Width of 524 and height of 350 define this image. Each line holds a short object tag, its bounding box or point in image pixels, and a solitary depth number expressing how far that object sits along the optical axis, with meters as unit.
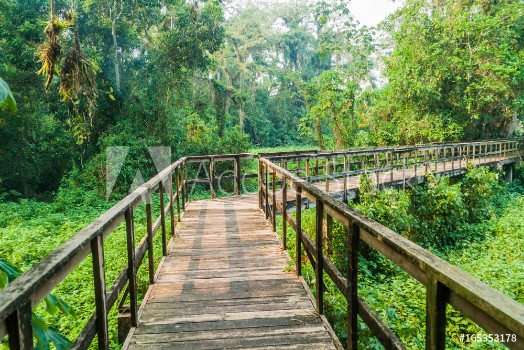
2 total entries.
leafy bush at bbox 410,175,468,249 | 10.23
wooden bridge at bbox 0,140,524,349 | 1.38
